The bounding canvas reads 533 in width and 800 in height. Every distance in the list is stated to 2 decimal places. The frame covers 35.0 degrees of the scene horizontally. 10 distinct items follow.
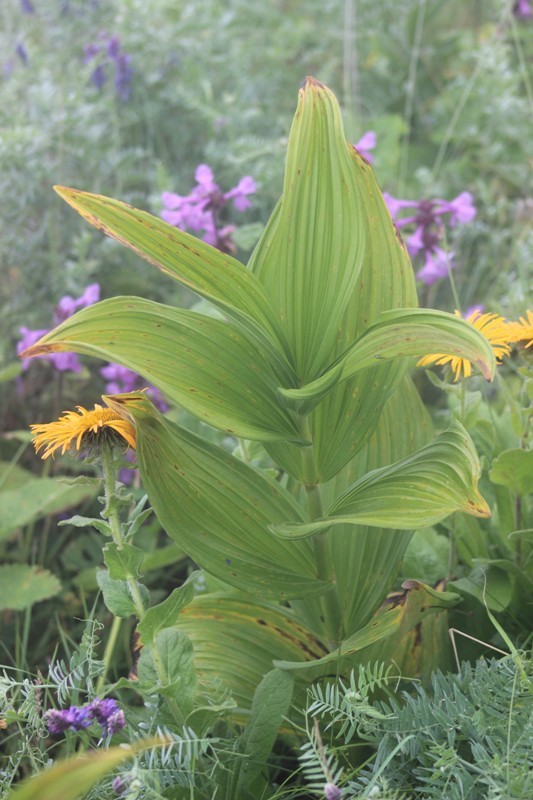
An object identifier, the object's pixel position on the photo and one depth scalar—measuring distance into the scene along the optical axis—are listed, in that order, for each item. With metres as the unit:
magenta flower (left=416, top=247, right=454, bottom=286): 1.84
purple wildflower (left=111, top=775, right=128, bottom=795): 0.81
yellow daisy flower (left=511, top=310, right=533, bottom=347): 1.09
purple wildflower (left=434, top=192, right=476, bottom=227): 1.85
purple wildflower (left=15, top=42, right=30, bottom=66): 2.61
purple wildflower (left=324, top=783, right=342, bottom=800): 0.74
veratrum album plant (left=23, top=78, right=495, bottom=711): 0.90
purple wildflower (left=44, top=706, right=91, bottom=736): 0.82
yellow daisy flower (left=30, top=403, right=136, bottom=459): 0.93
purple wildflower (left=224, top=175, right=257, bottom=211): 1.78
